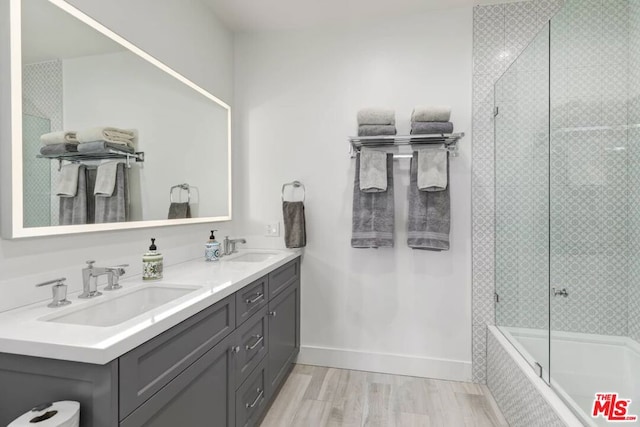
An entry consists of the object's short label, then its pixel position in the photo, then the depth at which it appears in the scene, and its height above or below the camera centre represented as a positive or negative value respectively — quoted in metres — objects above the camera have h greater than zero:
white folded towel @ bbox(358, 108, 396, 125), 2.28 +0.65
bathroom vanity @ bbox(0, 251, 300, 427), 0.86 -0.46
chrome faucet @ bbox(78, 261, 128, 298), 1.29 -0.26
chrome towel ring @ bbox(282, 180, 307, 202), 2.57 +0.20
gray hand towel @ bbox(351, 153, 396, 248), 2.31 -0.05
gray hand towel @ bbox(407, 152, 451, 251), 2.22 -0.05
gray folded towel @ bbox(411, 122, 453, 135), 2.17 +0.54
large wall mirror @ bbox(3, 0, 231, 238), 1.18 +0.36
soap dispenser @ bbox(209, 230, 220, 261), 2.12 -0.25
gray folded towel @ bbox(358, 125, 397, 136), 2.27 +0.55
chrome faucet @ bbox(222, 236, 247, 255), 2.38 -0.25
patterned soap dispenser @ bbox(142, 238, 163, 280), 1.57 -0.26
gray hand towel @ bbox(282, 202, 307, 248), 2.46 -0.11
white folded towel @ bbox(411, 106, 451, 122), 2.18 +0.64
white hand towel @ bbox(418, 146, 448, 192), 2.20 +0.27
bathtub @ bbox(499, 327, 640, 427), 1.53 -0.80
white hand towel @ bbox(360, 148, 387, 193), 2.29 +0.27
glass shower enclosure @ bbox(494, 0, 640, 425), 1.69 +0.07
